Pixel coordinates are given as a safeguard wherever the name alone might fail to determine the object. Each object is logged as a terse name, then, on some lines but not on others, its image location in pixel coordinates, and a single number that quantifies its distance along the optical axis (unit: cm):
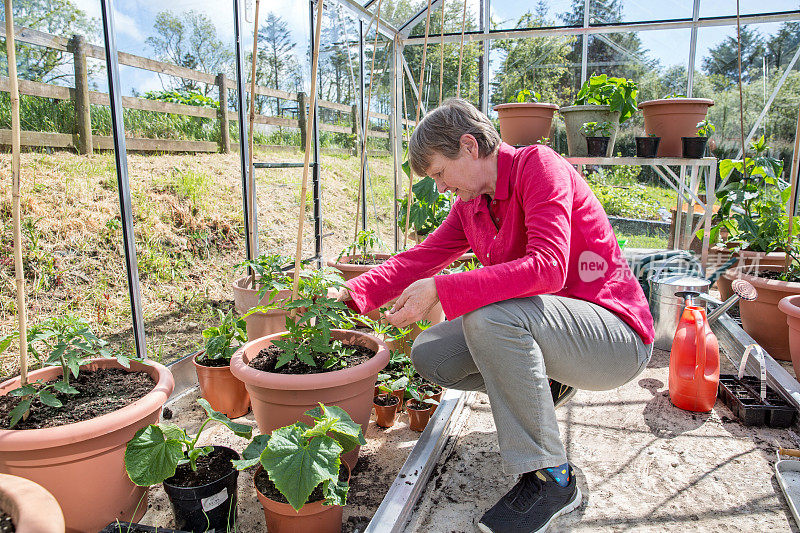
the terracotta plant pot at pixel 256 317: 217
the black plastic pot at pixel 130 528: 116
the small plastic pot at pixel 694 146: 304
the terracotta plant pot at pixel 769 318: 252
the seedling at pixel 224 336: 194
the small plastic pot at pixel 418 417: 186
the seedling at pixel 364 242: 289
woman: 129
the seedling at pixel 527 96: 349
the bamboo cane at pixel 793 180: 265
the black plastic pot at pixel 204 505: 125
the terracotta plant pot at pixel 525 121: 342
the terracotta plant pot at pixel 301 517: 121
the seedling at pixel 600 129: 324
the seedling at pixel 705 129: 313
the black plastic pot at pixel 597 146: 326
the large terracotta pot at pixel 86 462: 118
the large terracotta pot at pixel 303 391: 142
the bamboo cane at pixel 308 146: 149
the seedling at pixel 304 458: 112
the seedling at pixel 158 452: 121
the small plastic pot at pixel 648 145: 316
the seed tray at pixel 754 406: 187
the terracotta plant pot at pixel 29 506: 83
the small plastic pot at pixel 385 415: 187
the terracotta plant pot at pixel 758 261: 290
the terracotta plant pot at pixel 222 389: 191
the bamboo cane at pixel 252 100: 202
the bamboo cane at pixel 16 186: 113
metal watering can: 259
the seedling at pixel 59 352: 126
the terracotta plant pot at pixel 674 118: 312
